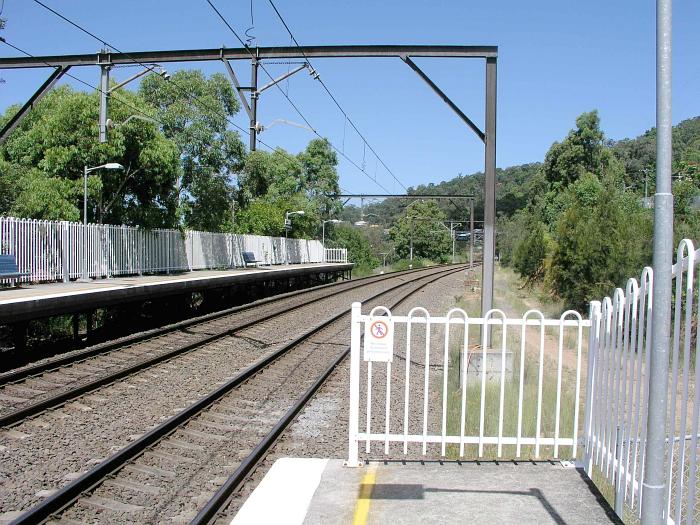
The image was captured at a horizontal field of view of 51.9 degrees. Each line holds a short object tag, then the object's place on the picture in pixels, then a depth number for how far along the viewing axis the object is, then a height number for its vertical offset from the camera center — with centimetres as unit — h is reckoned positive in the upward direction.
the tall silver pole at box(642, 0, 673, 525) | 364 -9
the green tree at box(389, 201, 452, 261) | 10579 +28
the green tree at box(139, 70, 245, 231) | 3338 +388
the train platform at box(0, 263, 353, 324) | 1296 -125
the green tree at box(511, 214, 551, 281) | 3459 -70
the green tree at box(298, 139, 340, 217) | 7612 +744
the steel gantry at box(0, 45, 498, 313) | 1149 +336
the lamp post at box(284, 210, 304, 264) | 4712 +87
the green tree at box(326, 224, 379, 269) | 7852 -47
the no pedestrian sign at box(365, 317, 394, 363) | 566 -78
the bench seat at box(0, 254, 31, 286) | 1605 -68
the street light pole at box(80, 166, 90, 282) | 2062 -54
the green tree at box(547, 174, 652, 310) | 1883 -14
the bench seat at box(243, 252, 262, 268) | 3573 -99
